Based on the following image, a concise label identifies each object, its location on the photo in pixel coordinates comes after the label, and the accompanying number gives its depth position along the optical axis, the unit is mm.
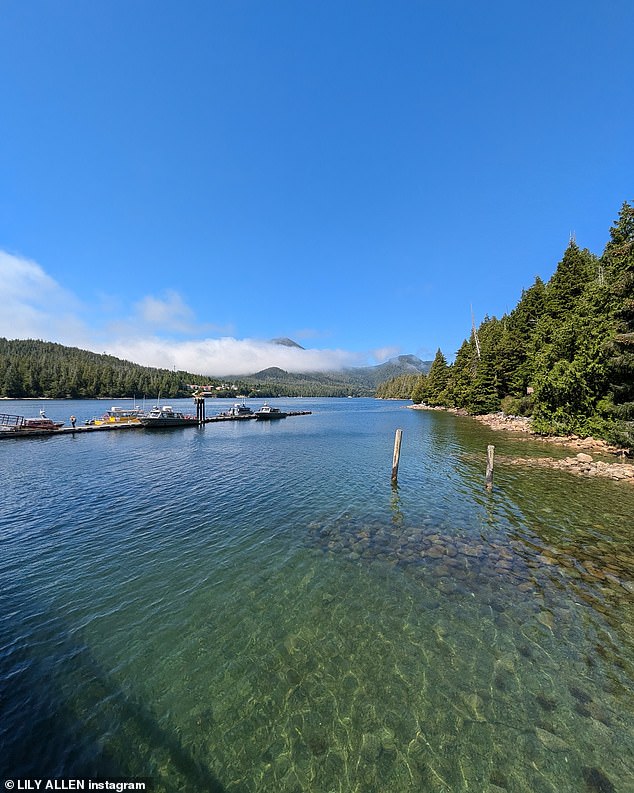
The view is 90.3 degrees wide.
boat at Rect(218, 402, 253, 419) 75538
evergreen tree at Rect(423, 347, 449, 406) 94375
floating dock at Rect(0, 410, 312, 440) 41481
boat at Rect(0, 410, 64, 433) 43094
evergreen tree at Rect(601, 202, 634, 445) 22344
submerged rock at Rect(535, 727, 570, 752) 5276
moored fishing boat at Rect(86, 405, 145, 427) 55262
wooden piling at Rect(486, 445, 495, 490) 19641
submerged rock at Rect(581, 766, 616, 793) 4671
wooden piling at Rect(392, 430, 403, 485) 21516
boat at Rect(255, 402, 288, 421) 76375
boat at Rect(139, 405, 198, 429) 54500
